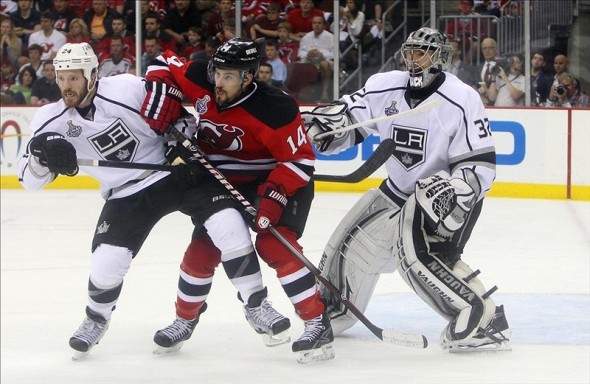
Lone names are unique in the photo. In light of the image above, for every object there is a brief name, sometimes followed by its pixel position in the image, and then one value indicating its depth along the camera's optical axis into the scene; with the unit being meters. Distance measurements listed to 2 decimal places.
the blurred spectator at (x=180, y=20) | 17.06
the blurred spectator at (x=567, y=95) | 14.80
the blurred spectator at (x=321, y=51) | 16.23
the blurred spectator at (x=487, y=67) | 15.30
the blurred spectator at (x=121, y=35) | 16.80
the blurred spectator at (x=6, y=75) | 16.90
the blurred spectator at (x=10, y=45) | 17.36
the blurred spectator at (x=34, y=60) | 17.03
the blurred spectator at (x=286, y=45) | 16.44
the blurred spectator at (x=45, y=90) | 16.70
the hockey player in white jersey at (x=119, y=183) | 7.41
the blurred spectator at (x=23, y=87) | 16.70
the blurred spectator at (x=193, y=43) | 16.87
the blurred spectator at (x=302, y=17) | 16.36
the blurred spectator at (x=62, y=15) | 17.58
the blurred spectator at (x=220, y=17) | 16.75
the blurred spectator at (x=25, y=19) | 17.58
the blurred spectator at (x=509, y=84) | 15.13
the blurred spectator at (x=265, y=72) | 15.87
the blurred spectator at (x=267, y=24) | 16.66
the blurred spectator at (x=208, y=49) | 16.37
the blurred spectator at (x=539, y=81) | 15.07
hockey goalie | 7.58
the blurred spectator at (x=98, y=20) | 17.11
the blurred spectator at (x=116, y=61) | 16.66
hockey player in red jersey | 7.40
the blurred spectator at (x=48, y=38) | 17.34
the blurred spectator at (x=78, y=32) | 17.20
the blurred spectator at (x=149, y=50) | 16.67
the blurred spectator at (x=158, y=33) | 16.83
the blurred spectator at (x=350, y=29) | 16.14
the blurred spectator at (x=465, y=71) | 15.20
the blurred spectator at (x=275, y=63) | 16.27
